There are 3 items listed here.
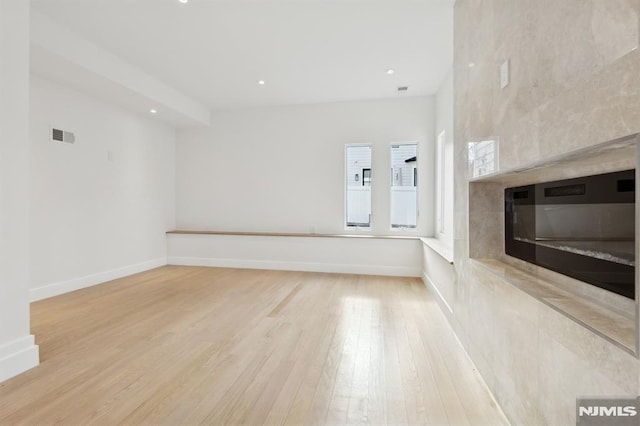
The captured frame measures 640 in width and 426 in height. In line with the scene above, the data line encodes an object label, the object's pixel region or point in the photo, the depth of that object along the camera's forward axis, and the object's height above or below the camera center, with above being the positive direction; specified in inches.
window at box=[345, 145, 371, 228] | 206.7 +17.8
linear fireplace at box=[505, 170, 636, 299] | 38.8 -3.0
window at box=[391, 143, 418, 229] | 200.5 +17.1
